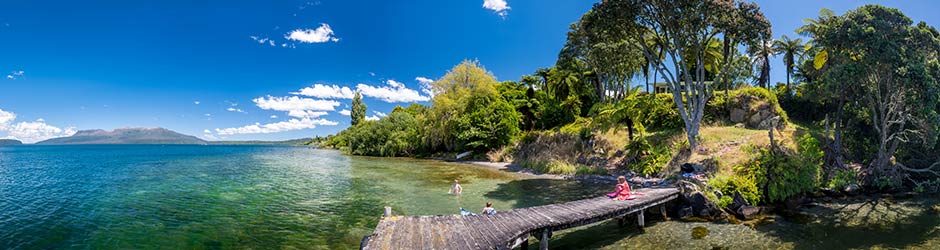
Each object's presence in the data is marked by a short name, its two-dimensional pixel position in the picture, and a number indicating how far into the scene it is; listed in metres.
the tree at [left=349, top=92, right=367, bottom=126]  106.44
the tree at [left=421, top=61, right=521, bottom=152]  43.56
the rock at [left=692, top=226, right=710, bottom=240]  11.94
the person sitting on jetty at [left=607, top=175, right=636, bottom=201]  14.55
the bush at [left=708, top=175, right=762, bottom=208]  15.01
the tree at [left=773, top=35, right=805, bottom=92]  41.28
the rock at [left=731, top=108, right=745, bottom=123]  30.25
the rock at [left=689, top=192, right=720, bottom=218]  14.10
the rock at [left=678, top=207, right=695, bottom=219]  14.35
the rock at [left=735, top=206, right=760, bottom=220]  13.76
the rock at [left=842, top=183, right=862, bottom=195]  17.42
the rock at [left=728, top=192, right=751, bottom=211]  14.35
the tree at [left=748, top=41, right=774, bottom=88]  40.09
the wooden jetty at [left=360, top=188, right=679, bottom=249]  9.16
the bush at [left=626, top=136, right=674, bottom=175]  23.70
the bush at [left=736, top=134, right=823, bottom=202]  15.74
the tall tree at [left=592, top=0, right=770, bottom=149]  20.73
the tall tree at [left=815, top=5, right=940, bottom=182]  15.96
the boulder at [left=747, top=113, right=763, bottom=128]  28.98
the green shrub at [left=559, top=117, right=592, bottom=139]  31.45
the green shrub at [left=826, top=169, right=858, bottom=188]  17.56
